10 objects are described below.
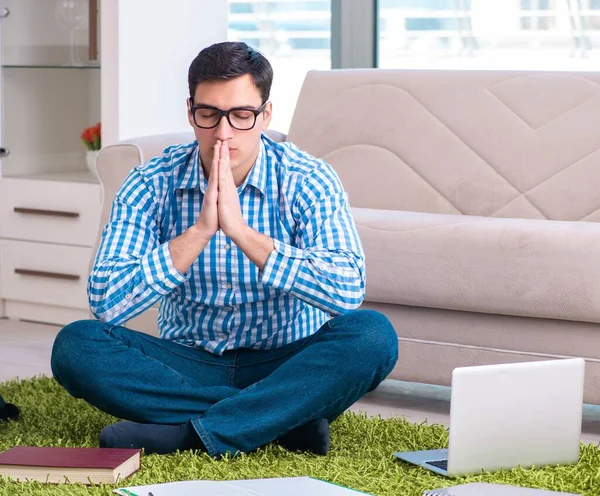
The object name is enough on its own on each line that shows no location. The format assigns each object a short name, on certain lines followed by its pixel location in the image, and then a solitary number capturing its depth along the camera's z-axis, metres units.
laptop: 2.89
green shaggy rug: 2.91
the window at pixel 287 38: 6.96
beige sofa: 3.88
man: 3.11
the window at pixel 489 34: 6.15
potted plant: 6.18
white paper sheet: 2.66
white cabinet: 5.89
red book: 2.85
